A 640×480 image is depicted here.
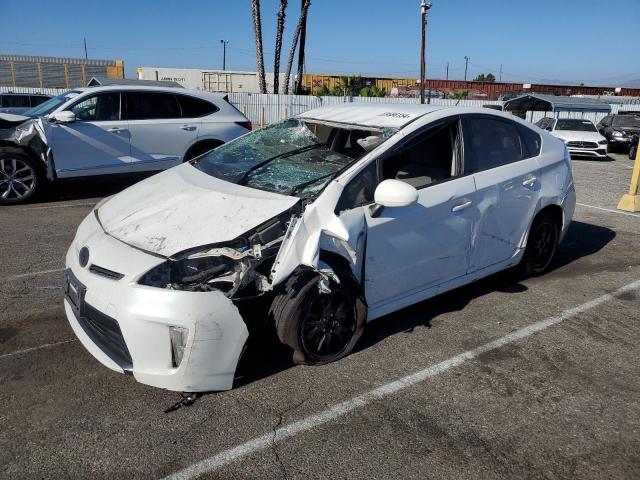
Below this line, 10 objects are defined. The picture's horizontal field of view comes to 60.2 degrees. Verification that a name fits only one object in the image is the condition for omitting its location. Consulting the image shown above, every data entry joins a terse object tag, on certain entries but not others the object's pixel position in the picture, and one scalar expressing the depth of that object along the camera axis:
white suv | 7.79
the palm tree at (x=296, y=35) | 27.96
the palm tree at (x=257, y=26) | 26.25
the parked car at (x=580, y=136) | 16.59
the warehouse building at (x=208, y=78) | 46.38
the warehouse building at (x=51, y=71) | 39.44
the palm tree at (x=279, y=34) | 28.14
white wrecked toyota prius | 2.90
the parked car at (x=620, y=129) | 18.92
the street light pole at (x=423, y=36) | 27.27
